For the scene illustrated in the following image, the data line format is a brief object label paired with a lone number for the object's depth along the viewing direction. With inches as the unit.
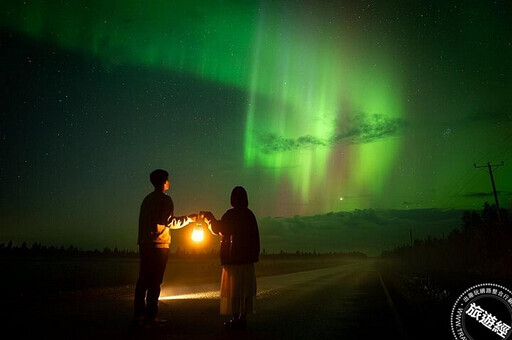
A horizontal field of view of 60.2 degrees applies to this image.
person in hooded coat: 277.1
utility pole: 1611.1
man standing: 264.2
